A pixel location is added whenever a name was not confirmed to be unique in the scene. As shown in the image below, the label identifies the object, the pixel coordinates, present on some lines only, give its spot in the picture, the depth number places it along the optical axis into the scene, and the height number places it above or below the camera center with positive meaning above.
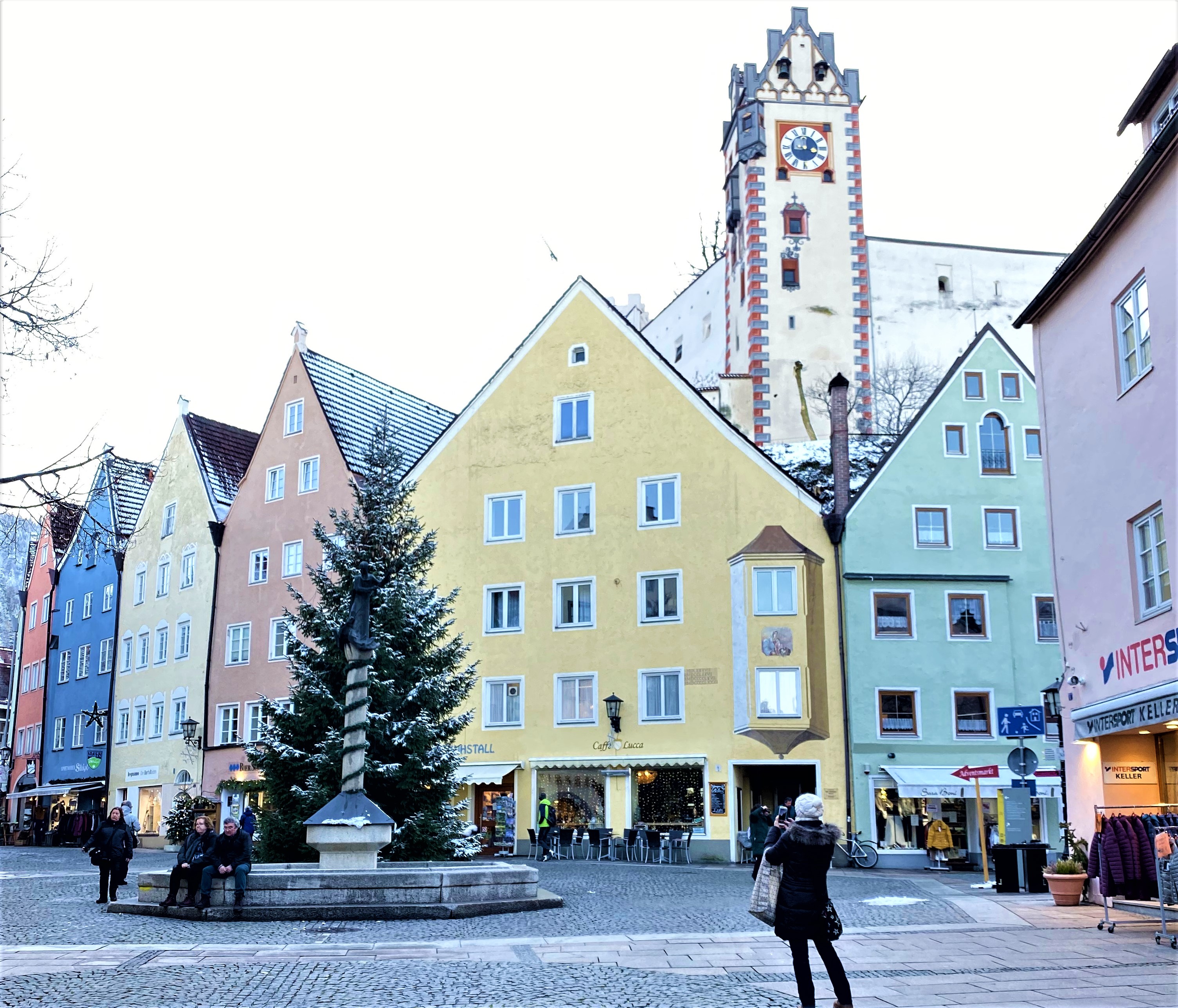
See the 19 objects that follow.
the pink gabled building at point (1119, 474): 17.92 +4.65
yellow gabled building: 36.38 +5.82
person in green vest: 35.31 -0.20
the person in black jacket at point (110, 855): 21.36 -0.67
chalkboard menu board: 35.88 +0.30
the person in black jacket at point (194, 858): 18.20 -0.61
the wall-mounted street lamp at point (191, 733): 44.94 +2.50
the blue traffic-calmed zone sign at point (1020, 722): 21.58 +1.36
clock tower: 57.47 +23.44
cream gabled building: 48.56 +6.91
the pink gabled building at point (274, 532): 45.56 +9.16
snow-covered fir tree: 25.95 +1.98
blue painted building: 53.97 +5.88
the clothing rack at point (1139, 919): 14.53 -1.02
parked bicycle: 32.19 -0.92
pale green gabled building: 36.09 +5.48
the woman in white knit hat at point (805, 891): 10.21 -0.58
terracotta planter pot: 19.55 -1.05
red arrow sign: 25.48 +0.72
